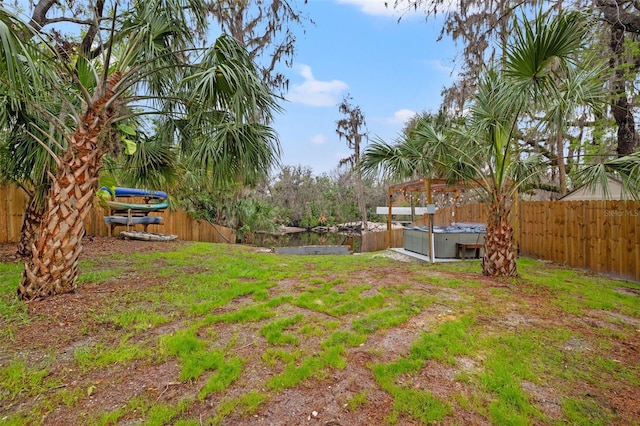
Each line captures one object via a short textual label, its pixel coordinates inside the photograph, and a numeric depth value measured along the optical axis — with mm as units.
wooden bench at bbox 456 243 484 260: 7387
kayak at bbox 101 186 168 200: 8321
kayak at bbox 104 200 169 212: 8235
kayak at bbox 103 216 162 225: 8680
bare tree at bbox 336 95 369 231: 17953
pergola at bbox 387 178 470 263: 7180
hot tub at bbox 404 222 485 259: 7488
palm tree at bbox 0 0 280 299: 3176
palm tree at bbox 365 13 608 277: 3447
